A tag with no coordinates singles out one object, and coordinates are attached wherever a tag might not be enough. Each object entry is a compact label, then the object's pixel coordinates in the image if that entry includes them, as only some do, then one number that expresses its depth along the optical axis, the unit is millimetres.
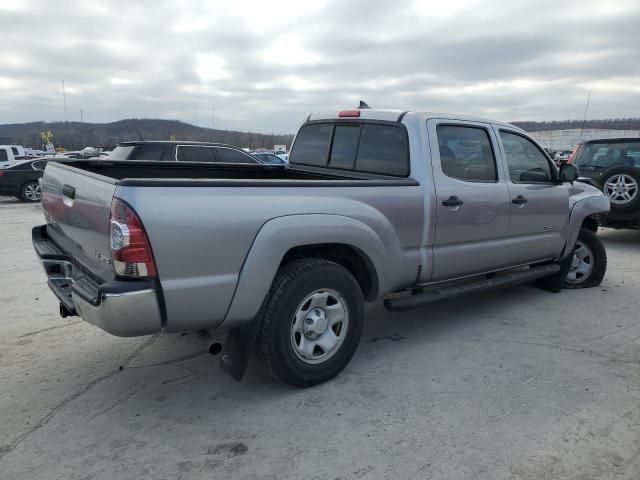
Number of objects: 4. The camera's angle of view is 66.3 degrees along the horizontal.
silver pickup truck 2613
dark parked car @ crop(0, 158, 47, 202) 16188
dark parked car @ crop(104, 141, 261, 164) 10656
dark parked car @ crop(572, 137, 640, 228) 7543
